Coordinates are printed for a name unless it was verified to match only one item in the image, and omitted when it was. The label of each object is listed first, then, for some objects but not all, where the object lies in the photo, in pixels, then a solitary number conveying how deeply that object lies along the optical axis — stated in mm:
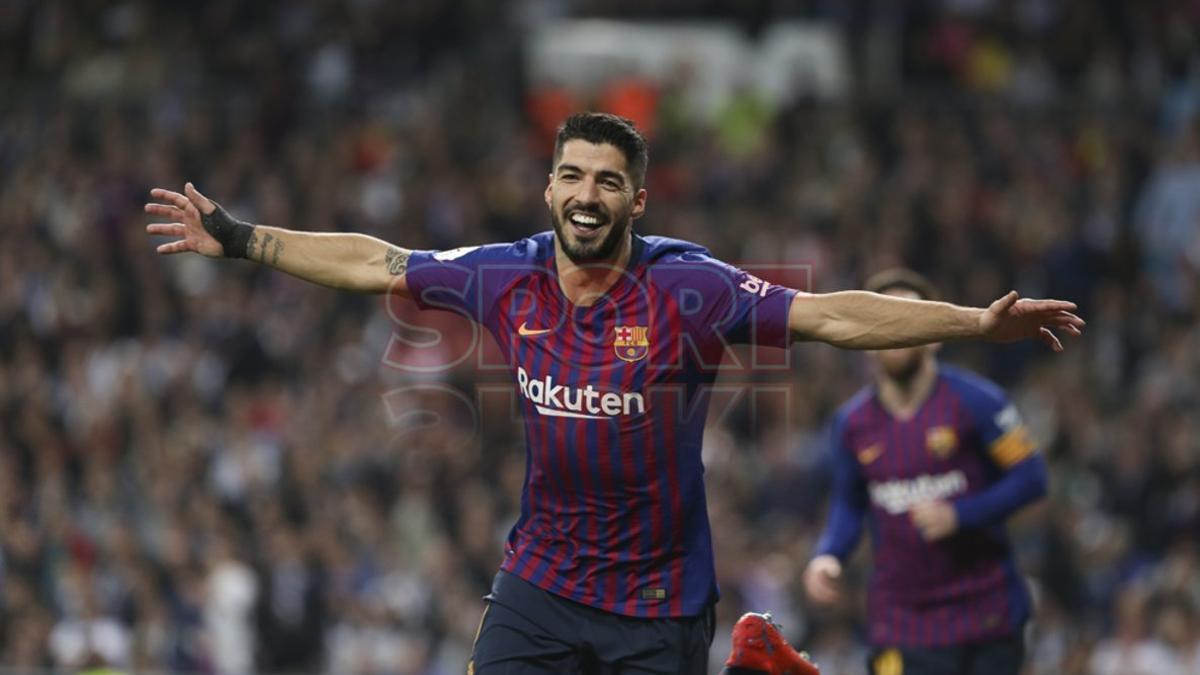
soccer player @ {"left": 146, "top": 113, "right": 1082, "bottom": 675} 11844
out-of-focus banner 33875
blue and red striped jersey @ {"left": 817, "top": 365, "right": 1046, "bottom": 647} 15719
